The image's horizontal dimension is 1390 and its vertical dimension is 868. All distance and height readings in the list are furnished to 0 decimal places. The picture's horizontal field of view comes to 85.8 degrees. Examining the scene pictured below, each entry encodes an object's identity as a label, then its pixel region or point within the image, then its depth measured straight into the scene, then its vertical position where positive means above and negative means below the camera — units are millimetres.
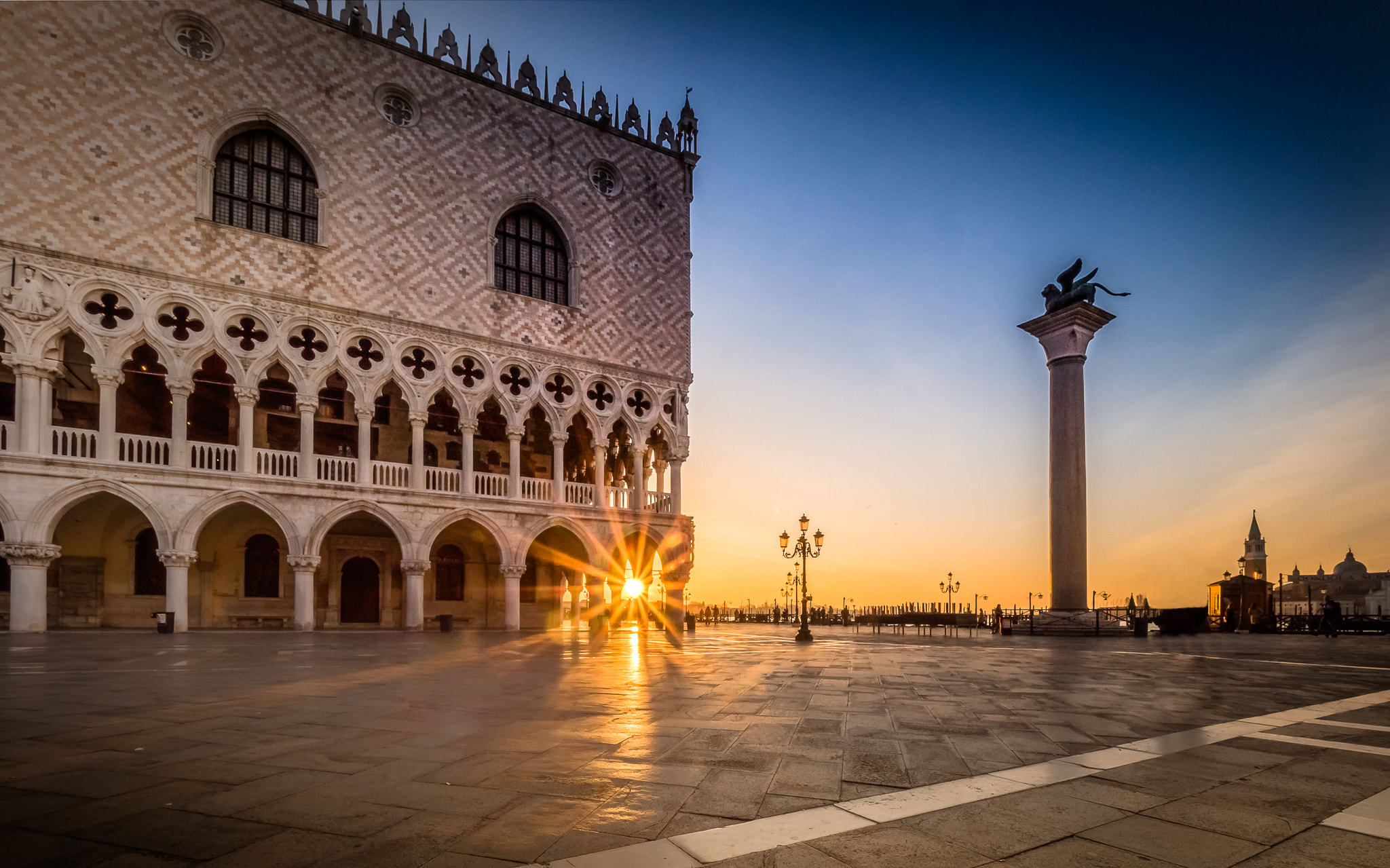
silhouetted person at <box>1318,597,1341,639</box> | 25172 -4347
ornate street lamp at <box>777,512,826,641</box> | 21062 -1865
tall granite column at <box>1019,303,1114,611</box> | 23172 +1562
